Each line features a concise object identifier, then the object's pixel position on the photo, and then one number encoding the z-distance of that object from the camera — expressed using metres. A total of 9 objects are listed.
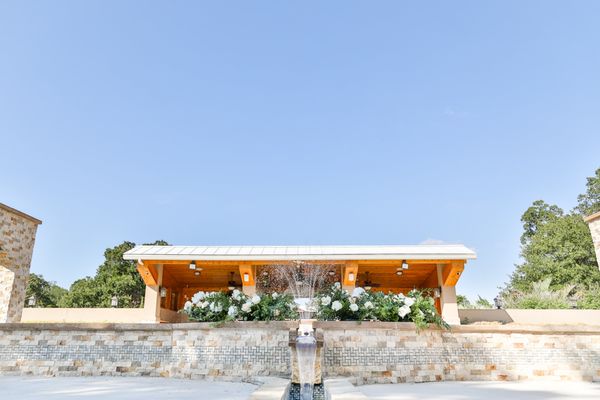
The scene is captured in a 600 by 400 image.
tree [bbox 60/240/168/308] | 25.05
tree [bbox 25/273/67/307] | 30.59
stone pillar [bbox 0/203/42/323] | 10.95
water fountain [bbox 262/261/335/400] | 5.25
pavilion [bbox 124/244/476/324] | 10.75
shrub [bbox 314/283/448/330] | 6.50
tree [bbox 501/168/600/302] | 24.27
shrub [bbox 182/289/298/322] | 6.66
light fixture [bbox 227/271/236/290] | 13.29
